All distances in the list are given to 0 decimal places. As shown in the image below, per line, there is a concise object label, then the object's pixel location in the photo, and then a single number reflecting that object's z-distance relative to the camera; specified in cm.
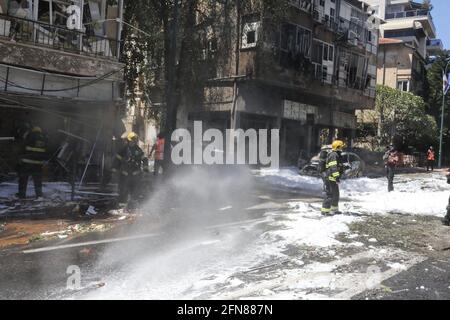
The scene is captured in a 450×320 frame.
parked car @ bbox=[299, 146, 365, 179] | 2022
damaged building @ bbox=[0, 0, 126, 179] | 1262
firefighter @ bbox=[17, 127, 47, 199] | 1082
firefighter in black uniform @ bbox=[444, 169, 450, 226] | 928
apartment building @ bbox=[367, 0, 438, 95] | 4525
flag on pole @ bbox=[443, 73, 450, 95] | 3601
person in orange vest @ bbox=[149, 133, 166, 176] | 1447
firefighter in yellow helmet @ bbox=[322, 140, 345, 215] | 963
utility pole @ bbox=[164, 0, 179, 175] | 1100
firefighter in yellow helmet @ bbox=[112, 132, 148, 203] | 1048
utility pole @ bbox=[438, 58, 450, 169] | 3632
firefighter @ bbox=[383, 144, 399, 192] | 1493
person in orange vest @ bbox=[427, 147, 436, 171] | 3078
